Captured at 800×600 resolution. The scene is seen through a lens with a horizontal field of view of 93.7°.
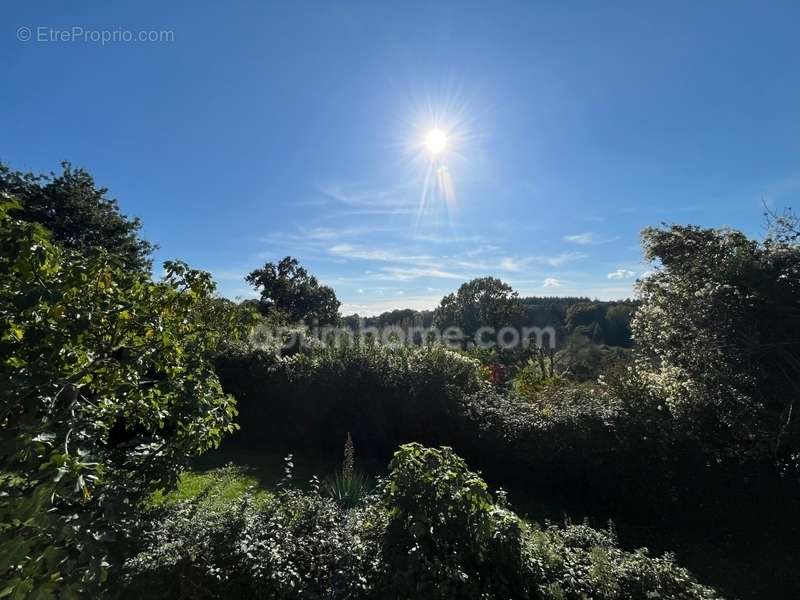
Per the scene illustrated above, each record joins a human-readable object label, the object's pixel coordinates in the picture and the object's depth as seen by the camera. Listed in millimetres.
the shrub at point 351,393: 6961
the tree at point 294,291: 36844
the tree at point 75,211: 13898
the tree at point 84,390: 1344
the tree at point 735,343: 4523
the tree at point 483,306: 28562
